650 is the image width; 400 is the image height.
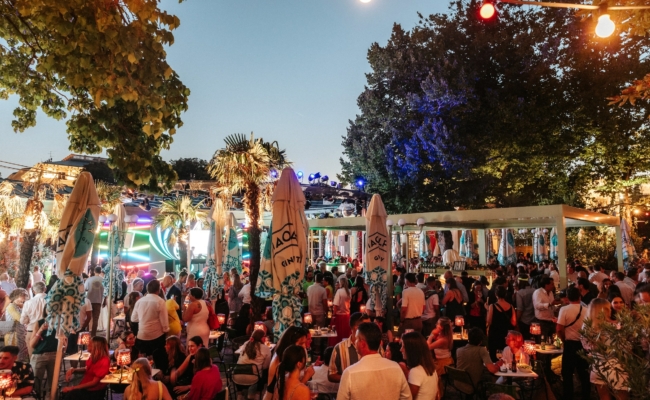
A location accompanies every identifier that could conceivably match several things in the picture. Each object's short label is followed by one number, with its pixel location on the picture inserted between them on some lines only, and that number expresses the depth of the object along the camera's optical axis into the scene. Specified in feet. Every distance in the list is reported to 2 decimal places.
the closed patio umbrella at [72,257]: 20.54
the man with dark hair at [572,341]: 21.30
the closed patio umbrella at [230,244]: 44.45
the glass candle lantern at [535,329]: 23.14
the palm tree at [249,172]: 40.34
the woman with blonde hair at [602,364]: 10.71
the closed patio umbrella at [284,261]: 22.58
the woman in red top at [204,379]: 16.38
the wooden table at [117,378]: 18.49
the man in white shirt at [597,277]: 36.94
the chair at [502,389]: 16.48
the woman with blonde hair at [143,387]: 14.89
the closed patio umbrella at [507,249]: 65.53
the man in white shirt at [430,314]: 29.96
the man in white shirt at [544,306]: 28.17
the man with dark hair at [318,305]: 30.83
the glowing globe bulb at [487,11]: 17.95
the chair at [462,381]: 18.92
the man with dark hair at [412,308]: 27.73
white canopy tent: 36.42
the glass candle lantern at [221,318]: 30.96
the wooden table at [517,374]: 18.97
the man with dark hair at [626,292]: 30.12
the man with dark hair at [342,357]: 16.94
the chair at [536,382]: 18.85
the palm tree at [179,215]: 65.46
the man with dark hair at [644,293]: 19.13
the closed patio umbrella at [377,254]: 31.89
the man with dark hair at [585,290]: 28.27
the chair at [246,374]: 19.53
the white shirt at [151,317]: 24.14
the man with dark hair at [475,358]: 19.44
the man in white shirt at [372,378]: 11.30
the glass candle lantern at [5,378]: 15.31
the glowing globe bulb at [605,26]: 17.24
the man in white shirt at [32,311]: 23.35
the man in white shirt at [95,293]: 33.99
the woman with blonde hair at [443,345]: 20.68
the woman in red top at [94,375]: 17.75
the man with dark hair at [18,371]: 16.87
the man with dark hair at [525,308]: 29.45
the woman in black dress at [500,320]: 25.11
